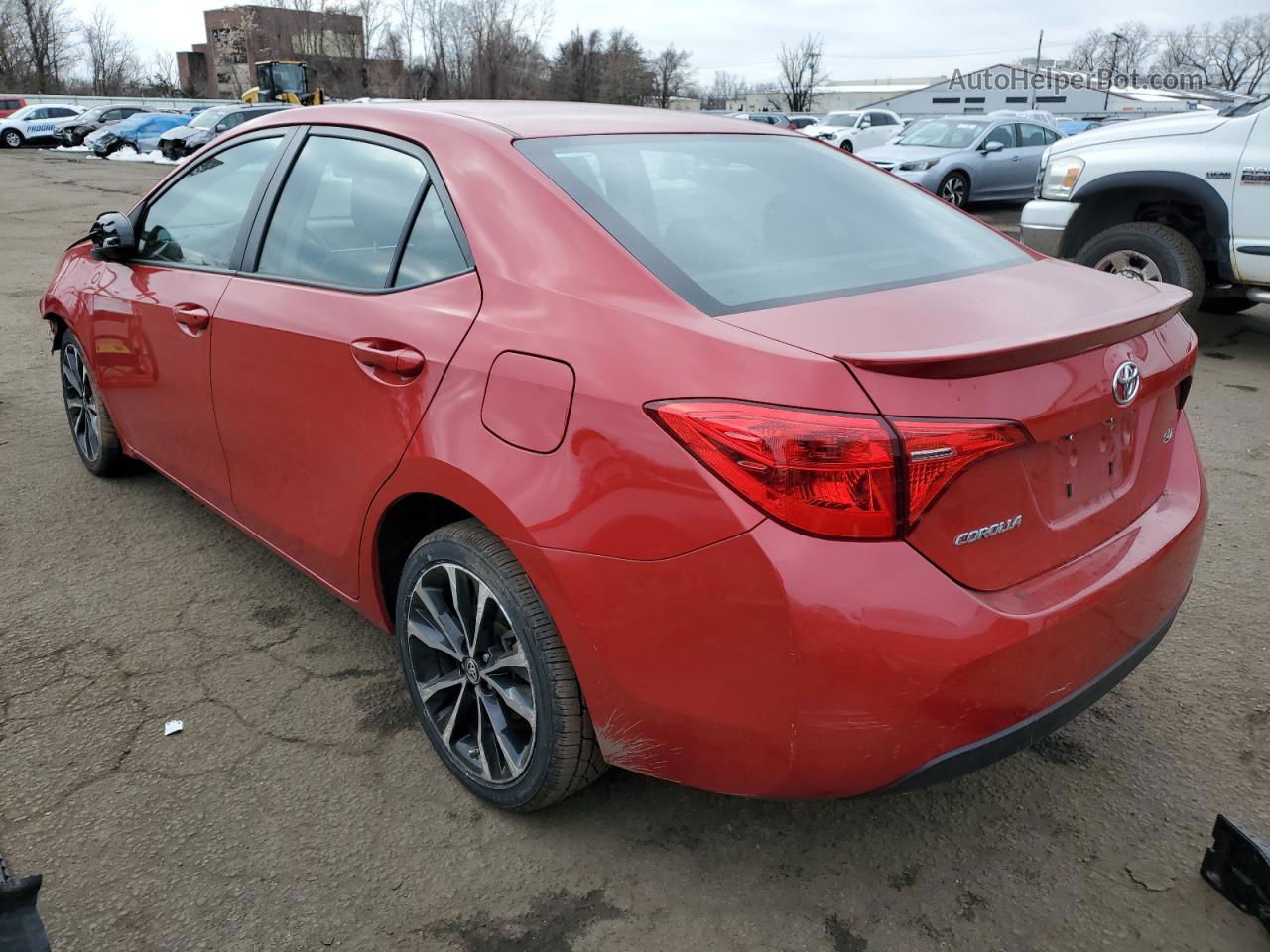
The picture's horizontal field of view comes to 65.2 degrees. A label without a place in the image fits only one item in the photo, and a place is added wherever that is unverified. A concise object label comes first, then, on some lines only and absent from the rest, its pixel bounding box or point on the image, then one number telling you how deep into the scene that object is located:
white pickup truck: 6.03
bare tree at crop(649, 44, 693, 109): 81.12
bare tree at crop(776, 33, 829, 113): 95.56
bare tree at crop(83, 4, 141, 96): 69.44
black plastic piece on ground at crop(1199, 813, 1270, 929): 2.01
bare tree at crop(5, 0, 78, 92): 61.97
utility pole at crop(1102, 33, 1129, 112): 85.55
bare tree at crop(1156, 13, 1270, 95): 88.56
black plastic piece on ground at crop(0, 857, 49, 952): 1.74
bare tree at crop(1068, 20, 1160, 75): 94.97
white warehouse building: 74.62
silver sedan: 15.73
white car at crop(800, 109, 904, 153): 26.76
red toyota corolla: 1.69
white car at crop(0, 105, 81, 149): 36.41
